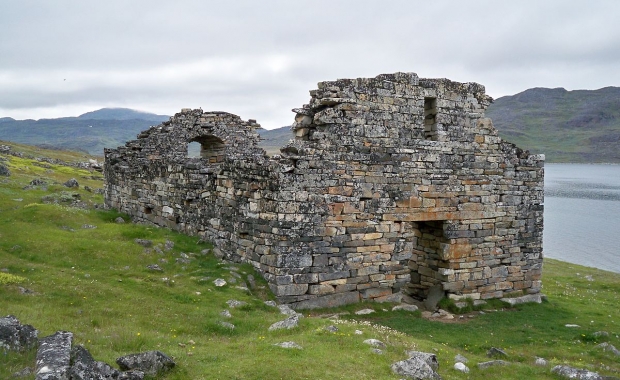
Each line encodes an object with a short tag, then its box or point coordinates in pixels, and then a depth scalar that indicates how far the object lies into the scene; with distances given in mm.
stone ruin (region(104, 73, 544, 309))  13945
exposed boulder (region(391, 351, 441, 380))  8555
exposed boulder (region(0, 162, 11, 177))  31953
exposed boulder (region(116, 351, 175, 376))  7406
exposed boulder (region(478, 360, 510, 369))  10125
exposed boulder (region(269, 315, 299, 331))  10828
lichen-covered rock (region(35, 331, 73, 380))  6008
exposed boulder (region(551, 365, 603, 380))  9511
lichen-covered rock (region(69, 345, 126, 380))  6195
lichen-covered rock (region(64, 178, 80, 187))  30766
